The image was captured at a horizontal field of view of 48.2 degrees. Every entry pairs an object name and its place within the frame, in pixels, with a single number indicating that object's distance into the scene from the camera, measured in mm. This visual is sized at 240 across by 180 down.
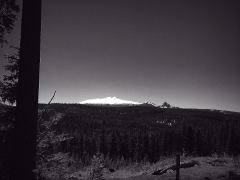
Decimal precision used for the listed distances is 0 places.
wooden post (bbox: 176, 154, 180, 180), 10631
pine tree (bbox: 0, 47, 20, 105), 7688
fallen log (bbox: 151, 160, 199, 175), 16750
